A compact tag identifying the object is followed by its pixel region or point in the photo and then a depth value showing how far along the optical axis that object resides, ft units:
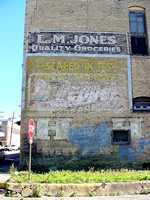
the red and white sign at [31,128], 21.39
